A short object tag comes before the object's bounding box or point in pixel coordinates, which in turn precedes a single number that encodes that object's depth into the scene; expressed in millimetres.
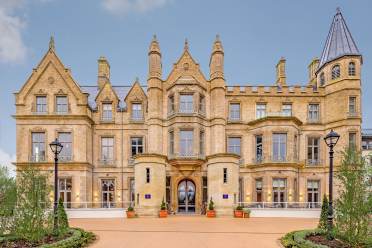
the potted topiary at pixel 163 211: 22797
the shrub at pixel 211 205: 22797
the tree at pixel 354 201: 10625
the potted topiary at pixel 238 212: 22297
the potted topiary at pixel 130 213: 22153
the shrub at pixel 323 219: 14053
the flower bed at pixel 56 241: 11107
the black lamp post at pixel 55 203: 13029
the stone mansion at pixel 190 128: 26688
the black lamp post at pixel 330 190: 12016
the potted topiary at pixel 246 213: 22109
